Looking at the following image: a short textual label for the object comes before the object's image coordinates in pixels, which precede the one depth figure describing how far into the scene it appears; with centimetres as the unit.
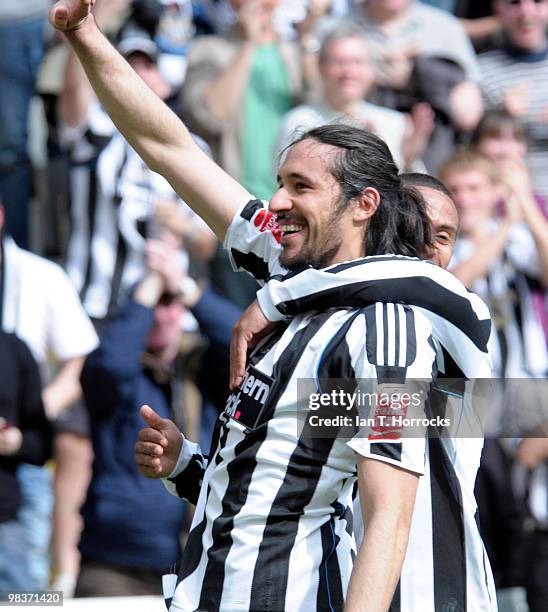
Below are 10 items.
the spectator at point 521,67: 1512
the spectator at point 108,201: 1304
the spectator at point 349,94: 1389
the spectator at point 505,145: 1393
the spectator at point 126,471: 1101
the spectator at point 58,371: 1147
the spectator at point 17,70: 1411
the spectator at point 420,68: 1476
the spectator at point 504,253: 1296
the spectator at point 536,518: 1144
